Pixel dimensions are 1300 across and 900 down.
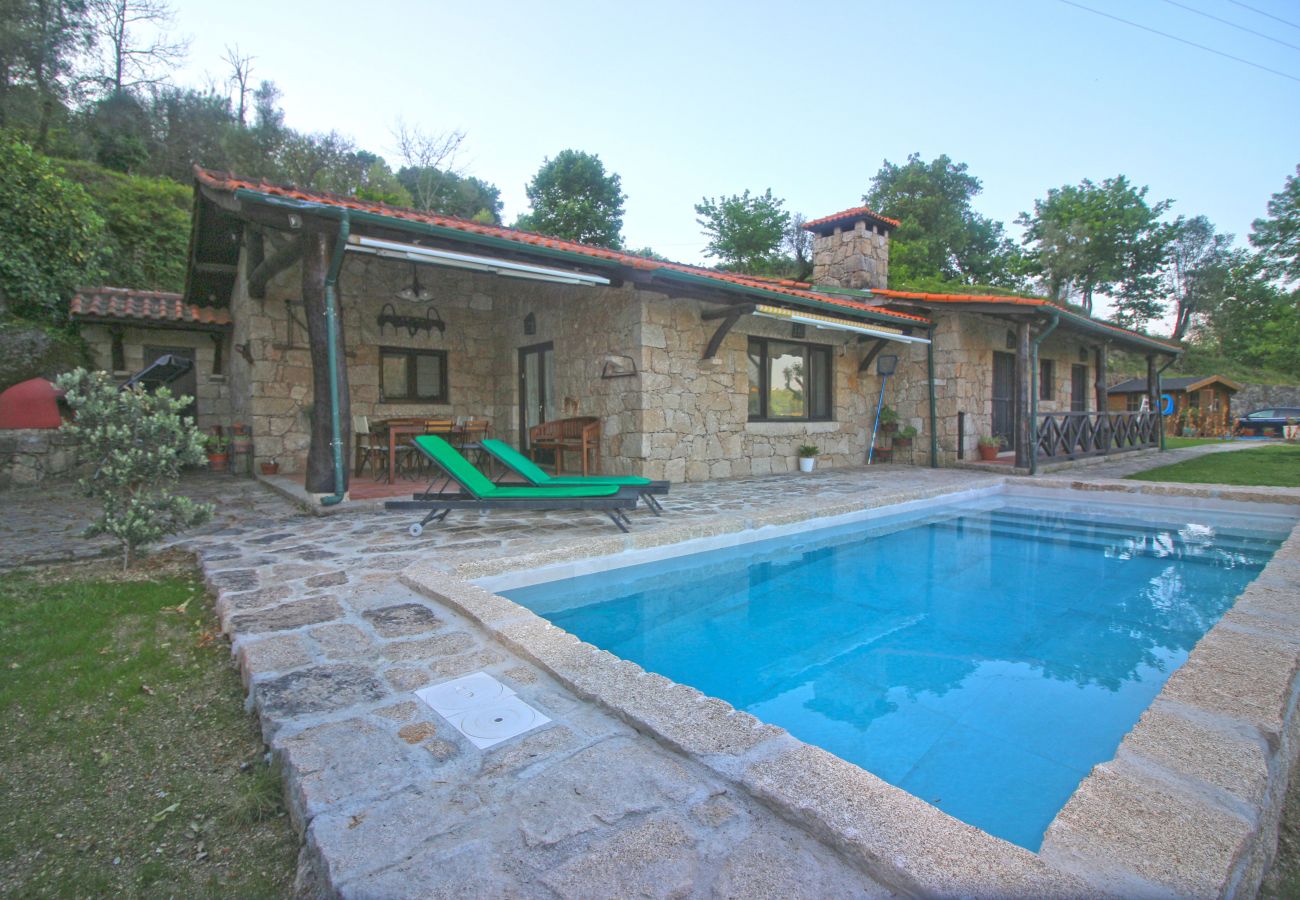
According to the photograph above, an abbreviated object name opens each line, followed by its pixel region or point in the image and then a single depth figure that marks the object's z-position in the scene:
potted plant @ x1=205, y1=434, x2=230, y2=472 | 9.59
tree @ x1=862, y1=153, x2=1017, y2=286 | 27.30
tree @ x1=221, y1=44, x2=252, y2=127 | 23.34
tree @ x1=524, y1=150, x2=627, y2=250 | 25.03
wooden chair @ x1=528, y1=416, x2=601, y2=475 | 8.21
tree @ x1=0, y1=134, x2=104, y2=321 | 9.73
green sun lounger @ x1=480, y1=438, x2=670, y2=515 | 5.40
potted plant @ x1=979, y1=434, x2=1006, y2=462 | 10.73
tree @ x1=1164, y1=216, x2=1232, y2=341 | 35.94
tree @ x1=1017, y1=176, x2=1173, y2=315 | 30.81
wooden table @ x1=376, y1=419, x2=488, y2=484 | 7.80
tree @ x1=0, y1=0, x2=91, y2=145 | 15.38
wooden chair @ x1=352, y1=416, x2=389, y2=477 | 8.36
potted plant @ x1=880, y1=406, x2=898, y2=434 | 11.09
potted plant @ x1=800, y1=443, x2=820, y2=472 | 9.79
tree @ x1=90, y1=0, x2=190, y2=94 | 19.41
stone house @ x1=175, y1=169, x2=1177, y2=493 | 6.04
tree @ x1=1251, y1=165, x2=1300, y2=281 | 31.47
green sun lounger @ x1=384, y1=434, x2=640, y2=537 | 4.95
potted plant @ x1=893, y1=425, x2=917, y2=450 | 10.96
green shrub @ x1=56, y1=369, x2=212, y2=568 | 3.77
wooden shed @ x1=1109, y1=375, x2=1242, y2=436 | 23.72
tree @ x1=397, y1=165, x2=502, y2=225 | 24.16
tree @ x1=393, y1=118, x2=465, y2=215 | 24.41
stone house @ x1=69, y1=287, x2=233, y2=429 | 9.70
